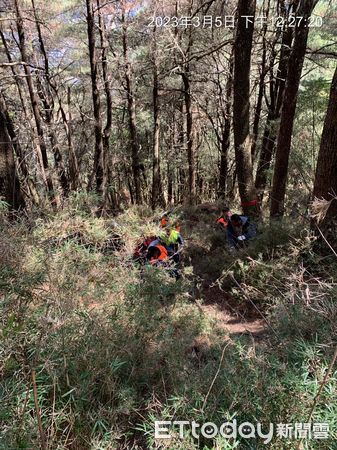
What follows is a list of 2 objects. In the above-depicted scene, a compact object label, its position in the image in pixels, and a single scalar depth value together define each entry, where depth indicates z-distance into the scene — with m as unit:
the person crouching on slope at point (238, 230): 6.24
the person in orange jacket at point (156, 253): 5.32
